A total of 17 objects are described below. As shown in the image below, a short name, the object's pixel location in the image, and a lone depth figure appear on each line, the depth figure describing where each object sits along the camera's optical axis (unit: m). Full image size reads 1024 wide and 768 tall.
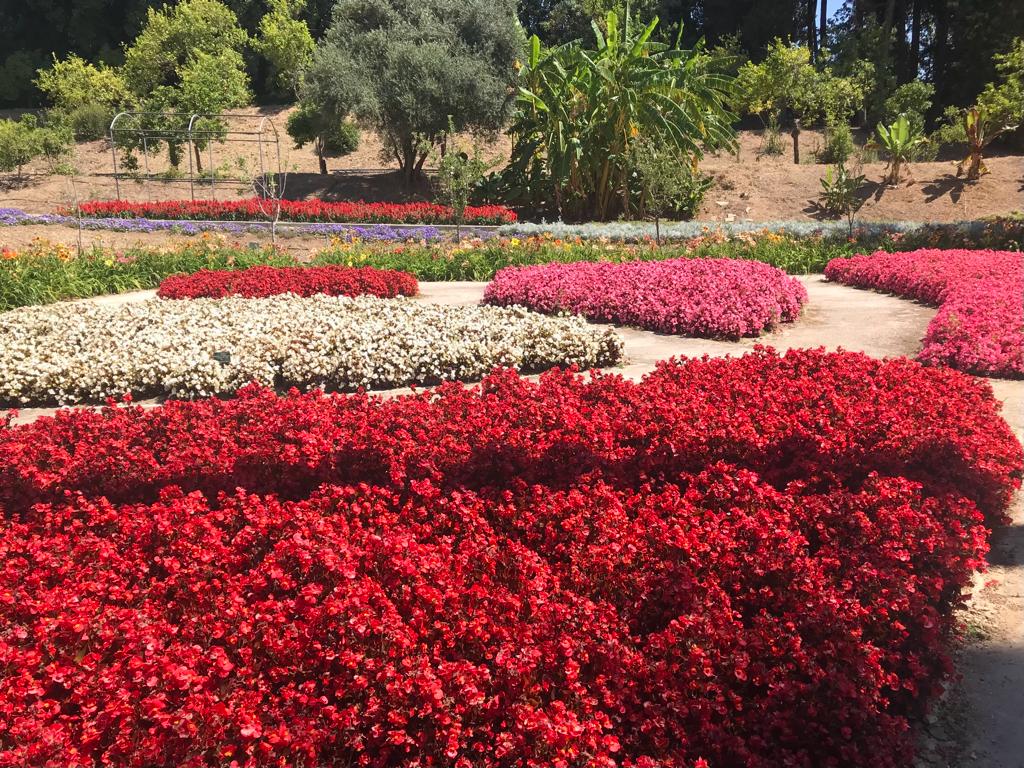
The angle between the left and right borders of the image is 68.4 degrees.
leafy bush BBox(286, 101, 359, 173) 27.95
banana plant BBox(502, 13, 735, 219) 20.52
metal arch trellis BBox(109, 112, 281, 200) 29.12
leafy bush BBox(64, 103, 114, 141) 33.97
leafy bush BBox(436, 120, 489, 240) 17.23
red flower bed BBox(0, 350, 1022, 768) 2.42
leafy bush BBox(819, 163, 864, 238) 20.73
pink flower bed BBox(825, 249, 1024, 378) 6.77
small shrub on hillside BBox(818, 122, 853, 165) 24.61
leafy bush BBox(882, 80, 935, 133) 26.88
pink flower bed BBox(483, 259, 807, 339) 8.59
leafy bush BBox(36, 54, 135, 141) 34.22
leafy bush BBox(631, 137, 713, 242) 16.30
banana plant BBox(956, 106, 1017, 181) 21.06
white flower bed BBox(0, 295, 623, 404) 6.61
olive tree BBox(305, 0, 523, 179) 25.69
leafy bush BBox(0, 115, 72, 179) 28.75
